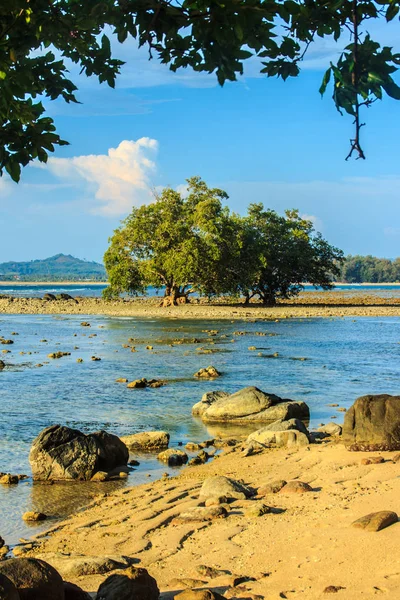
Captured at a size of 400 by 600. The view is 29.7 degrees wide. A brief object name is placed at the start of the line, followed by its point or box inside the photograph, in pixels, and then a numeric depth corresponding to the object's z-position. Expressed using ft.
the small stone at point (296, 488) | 31.14
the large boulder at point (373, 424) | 36.60
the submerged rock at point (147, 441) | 45.45
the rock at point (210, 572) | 21.93
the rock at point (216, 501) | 30.63
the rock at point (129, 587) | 18.39
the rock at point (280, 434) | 44.08
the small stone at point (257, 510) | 27.94
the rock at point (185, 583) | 21.06
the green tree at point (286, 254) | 203.41
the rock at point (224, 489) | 31.37
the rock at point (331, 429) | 47.01
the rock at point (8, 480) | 38.14
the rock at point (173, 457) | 41.52
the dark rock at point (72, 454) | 39.32
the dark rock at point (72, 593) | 17.95
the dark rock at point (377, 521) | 23.94
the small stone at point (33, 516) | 32.37
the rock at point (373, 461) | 34.43
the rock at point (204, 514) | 28.66
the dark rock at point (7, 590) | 15.29
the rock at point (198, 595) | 18.84
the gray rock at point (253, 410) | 53.72
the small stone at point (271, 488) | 31.99
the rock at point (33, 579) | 16.85
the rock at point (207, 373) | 77.15
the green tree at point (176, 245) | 181.98
